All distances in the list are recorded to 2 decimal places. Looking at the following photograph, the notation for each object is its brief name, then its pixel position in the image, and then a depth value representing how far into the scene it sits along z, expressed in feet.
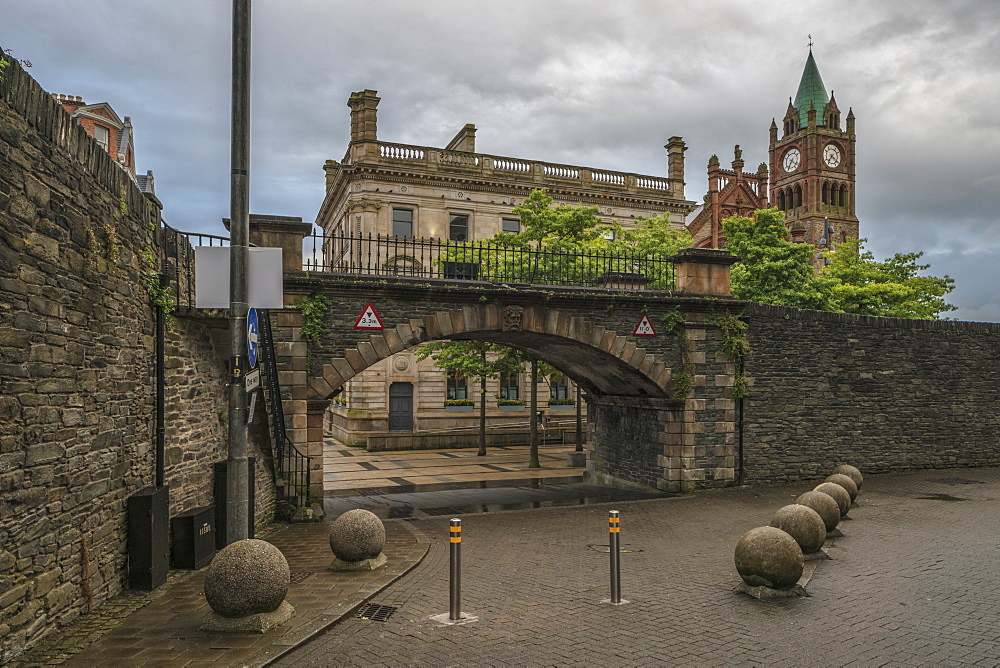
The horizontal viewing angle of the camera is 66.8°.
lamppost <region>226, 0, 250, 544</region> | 24.11
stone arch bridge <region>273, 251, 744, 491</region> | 48.06
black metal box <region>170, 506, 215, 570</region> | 31.09
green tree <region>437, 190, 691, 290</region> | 81.41
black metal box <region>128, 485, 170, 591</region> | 27.84
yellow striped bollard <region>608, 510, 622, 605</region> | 27.53
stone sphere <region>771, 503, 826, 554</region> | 32.86
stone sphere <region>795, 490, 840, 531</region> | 37.70
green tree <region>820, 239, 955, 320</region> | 101.30
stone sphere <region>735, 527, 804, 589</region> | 27.91
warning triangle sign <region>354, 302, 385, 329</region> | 48.80
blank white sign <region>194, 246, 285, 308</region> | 24.72
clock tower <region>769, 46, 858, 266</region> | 258.16
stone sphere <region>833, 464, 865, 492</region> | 52.80
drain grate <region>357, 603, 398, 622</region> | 25.80
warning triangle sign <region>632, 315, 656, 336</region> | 56.70
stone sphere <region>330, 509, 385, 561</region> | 31.58
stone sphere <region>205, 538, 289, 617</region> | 23.31
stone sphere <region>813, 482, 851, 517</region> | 42.28
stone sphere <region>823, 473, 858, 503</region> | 47.88
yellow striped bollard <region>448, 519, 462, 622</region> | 25.58
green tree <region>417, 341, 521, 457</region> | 82.94
